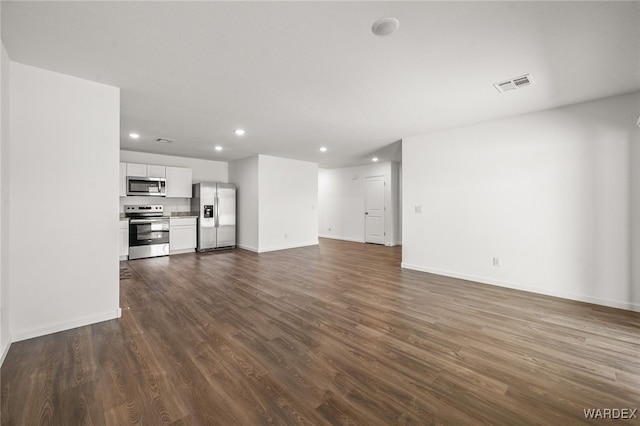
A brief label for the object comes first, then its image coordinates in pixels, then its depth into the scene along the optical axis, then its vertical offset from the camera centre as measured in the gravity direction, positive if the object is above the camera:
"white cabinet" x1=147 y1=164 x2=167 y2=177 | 6.33 +1.05
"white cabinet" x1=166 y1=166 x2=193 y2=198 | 6.69 +0.83
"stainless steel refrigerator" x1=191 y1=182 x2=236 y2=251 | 6.98 +0.00
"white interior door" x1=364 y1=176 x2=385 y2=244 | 8.31 +0.11
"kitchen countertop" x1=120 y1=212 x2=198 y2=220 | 6.92 -0.06
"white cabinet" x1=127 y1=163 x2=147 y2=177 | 6.07 +1.04
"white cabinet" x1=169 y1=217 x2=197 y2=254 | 6.62 -0.56
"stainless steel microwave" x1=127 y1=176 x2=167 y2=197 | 6.08 +0.65
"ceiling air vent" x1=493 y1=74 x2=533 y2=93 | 2.72 +1.41
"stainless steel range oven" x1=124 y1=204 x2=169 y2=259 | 6.01 -0.44
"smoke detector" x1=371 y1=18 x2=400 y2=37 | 1.85 +1.37
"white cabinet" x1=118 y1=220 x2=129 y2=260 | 5.88 -0.62
